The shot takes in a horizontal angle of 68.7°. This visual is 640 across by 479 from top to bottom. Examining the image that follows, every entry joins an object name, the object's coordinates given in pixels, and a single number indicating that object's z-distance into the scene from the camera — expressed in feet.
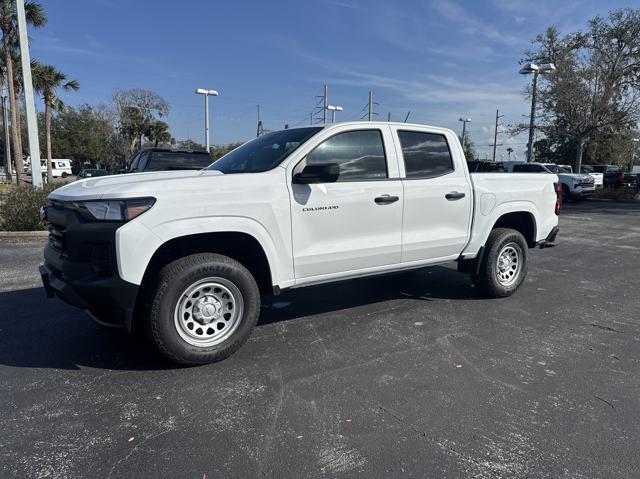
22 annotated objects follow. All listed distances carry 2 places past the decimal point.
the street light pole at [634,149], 96.91
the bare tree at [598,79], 82.23
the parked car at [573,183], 72.69
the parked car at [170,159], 33.48
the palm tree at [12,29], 81.62
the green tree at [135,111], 154.20
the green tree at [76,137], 206.80
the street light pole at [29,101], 37.27
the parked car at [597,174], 126.31
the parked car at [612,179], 95.86
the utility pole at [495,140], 187.29
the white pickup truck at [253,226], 10.99
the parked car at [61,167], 184.35
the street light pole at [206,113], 82.56
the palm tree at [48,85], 98.32
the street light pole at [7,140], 123.32
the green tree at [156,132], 161.17
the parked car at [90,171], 94.89
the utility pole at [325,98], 114.04
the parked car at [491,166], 58.07
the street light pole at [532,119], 71.61
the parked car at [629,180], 101.28
